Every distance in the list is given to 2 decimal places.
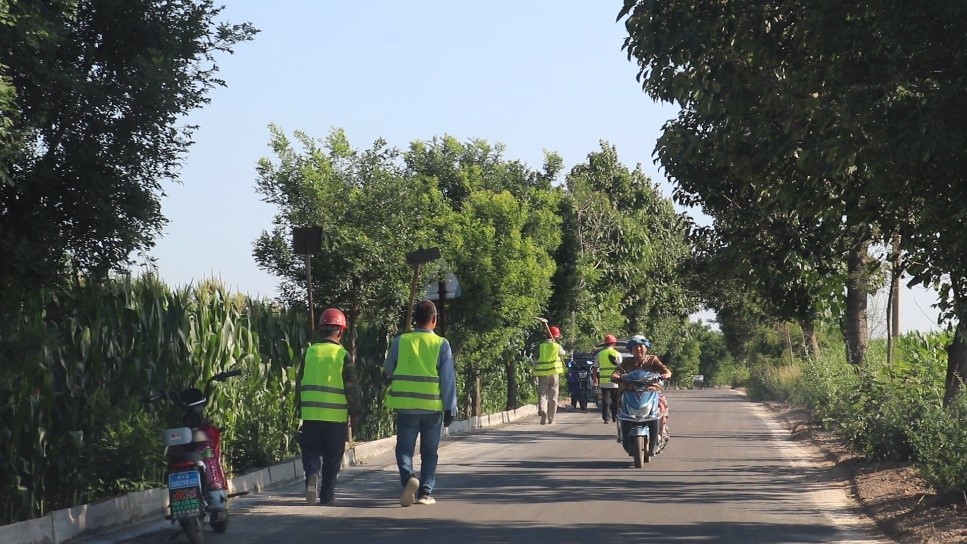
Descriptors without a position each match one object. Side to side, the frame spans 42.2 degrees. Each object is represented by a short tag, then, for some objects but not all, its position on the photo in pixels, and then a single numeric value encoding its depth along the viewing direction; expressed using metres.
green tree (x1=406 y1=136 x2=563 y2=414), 27.62
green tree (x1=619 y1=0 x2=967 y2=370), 9.09
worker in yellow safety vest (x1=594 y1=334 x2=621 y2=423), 25.17
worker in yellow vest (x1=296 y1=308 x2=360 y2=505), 12.19
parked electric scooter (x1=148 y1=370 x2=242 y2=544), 9.50
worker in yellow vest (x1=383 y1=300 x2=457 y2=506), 12.09
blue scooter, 16.19
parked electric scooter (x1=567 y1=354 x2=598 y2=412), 35.41
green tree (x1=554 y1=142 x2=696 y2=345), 37.84
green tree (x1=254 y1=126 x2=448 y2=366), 20.72
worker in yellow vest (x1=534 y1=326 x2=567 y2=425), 26.66
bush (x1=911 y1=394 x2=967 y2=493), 11.38
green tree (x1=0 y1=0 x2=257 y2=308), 12.59
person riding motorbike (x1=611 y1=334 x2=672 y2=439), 16.94
